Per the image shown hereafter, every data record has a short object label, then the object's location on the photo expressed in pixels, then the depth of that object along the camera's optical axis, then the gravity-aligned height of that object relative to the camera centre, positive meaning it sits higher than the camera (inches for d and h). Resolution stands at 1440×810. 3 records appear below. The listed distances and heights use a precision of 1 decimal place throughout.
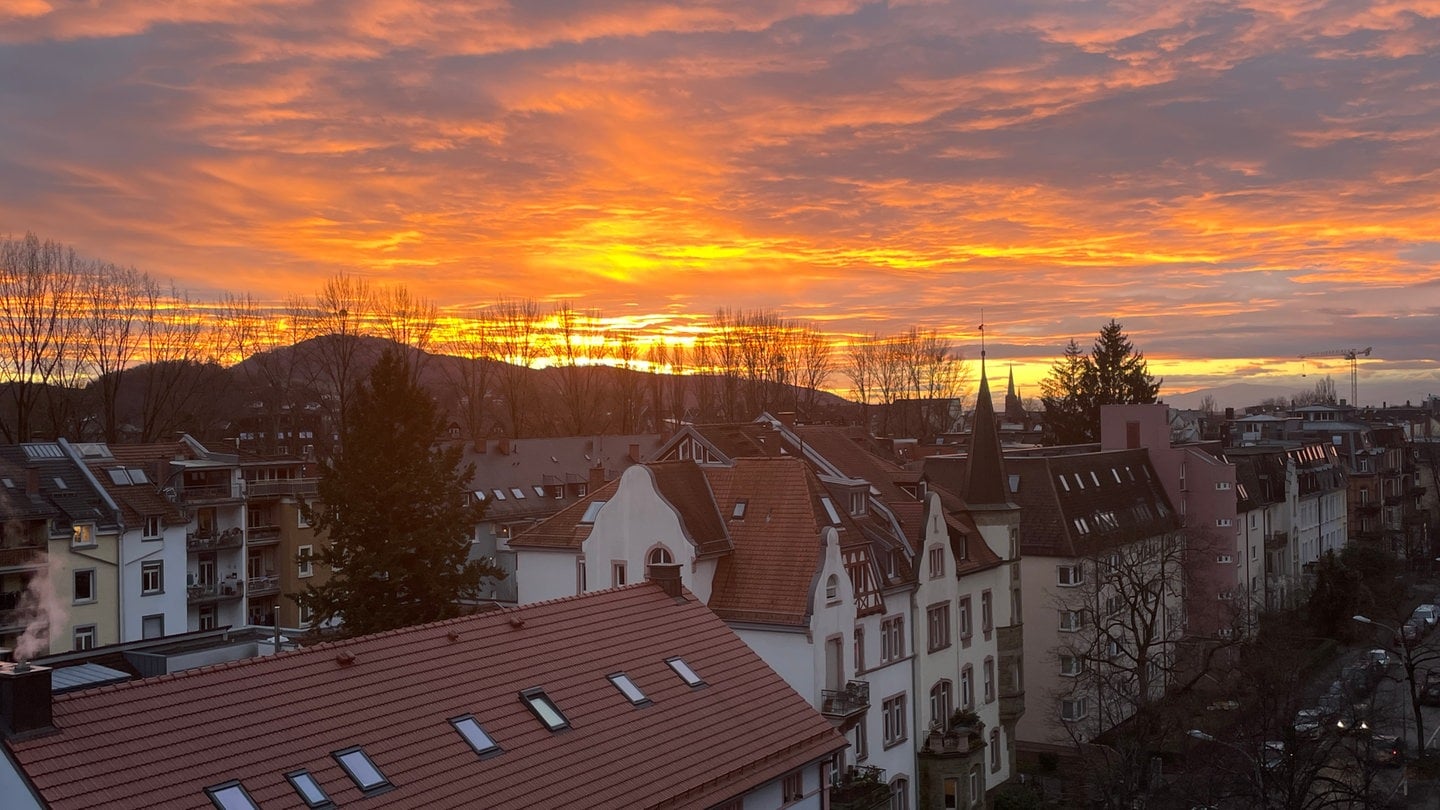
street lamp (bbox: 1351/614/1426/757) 1763.0 -381.1
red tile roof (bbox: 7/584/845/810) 653.9 -188.1
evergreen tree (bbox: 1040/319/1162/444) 3644.2 +105.2
